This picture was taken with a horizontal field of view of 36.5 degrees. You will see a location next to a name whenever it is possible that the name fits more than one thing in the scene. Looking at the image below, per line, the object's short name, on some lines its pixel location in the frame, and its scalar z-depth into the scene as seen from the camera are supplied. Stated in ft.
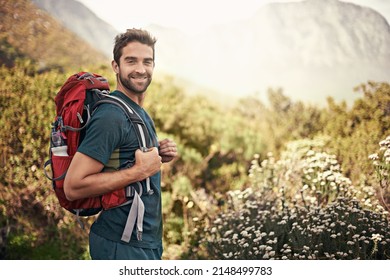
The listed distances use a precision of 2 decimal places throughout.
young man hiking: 9.55
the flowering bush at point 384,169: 16.16
